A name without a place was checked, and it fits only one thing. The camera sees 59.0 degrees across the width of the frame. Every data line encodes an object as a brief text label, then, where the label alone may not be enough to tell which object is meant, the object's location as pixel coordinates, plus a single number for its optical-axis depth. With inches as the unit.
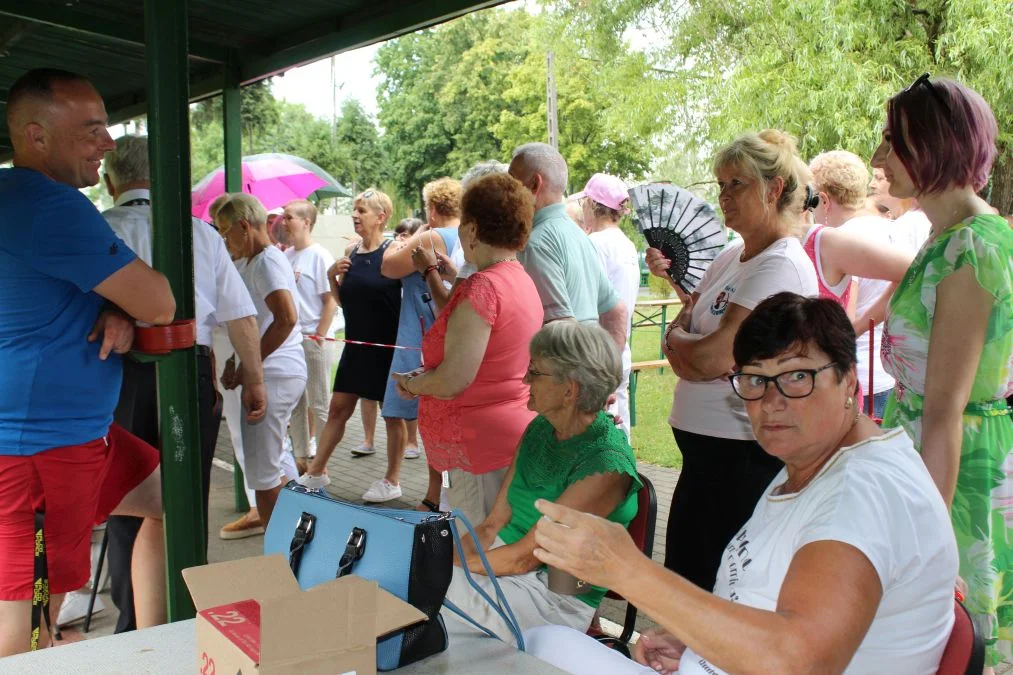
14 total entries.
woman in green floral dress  83.0
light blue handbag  66.1
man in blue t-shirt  89.7
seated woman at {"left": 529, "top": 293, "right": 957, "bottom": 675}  52.6
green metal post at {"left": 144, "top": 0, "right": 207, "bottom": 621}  98.7
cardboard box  50.9
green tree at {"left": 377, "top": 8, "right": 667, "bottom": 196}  804.6
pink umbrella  432.8
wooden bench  323.9
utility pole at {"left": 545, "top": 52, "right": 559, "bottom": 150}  945.5
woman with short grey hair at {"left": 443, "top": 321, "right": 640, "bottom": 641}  101.3
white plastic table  63.3
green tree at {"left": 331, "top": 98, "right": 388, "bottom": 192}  1760.6
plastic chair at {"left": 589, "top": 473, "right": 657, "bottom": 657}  99.7
